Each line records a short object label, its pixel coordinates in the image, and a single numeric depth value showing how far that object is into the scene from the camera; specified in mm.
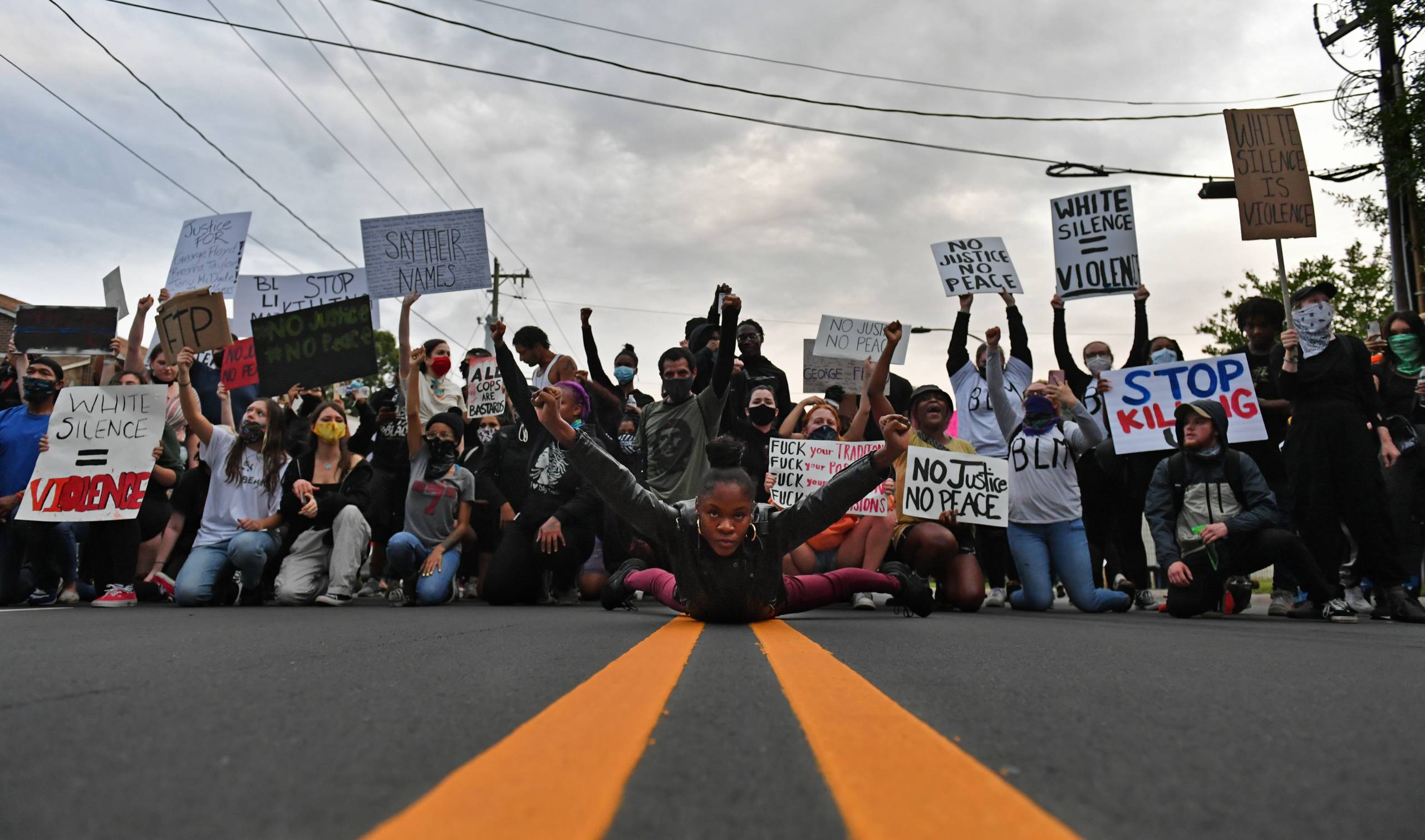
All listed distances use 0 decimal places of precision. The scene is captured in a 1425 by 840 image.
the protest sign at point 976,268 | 10320
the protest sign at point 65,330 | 10031
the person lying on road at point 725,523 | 4770
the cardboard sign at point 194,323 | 10484
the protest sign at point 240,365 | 10703
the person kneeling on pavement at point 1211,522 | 6781
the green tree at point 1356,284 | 23938
